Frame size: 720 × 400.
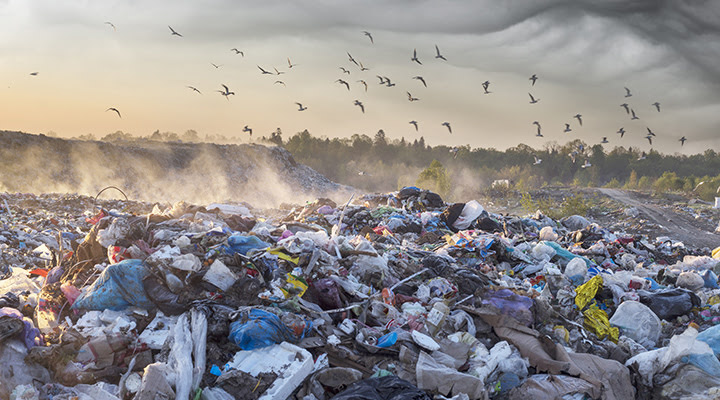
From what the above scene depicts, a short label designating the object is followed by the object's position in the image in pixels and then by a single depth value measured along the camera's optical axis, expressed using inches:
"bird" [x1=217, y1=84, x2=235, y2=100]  429.5
